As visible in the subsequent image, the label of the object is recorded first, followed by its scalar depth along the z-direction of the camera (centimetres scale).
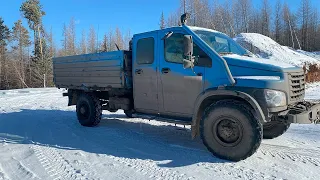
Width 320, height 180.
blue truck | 458
